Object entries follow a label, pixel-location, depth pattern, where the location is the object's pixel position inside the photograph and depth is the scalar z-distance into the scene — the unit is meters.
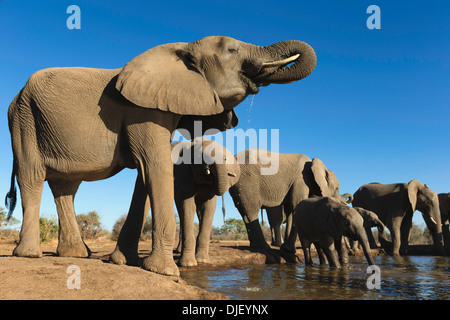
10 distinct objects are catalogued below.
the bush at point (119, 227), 21.02
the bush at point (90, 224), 19.12
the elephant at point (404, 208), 14.86
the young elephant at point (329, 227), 8.02
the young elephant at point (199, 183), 7.40
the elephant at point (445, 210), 16.96
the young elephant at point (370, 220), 10.95
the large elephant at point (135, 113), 5.58
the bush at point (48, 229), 13.84
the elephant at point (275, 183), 11.34
